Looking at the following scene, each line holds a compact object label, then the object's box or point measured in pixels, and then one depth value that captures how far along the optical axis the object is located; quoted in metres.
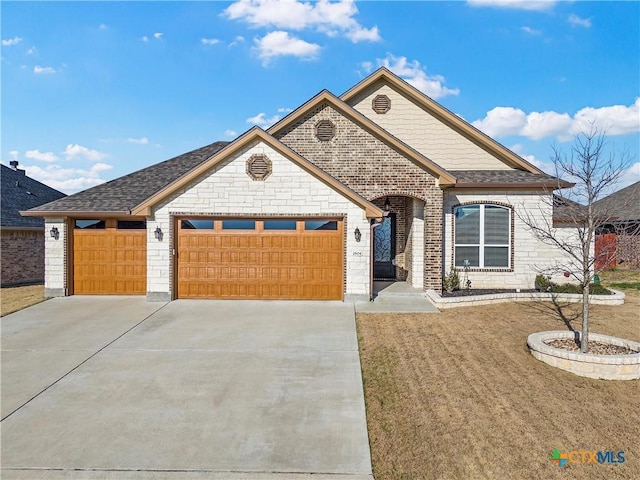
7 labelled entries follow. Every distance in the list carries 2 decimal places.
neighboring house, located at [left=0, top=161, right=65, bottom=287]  17.19
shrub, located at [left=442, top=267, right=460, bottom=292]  14.20
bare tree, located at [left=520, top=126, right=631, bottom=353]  7.59
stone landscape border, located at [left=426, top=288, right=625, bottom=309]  12.09
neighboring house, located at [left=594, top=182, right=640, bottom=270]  19.20
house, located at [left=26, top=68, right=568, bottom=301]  12.72
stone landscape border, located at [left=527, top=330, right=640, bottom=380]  7.01
